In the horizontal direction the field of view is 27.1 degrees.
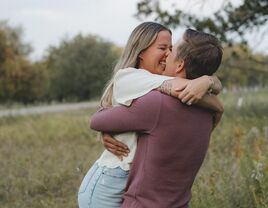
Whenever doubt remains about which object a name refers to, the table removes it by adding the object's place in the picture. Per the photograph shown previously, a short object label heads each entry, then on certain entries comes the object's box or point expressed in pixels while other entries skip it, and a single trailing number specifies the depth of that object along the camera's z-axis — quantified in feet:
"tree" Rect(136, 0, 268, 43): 36.22
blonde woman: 7.77
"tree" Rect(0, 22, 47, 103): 130.72
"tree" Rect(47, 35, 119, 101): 155.74
